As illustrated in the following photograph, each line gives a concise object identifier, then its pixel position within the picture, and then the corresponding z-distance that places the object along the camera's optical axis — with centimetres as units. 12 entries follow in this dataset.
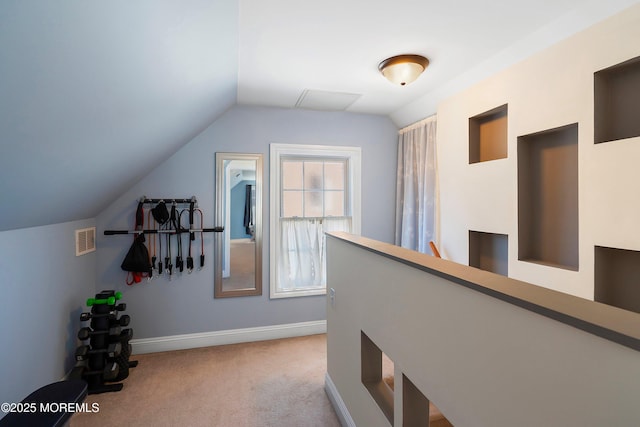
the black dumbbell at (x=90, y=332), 233
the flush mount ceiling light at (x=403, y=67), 221
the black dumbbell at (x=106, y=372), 237
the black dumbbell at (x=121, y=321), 251
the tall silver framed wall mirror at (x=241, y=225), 324
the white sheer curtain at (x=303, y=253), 349
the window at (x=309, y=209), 344
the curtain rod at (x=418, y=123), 307
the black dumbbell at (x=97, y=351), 231
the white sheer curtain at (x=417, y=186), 313
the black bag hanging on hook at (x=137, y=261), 285
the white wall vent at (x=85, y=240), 254
